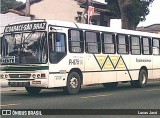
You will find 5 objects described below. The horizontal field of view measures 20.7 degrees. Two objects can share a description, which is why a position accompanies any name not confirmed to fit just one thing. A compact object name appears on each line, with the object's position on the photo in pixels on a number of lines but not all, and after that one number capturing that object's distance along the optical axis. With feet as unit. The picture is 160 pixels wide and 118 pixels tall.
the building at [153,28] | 251.68
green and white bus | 52.95
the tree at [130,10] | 120.78
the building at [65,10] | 152.30
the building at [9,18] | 117.07
